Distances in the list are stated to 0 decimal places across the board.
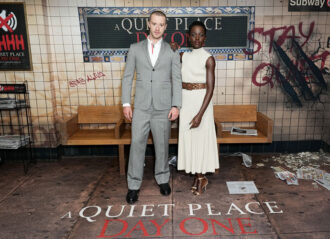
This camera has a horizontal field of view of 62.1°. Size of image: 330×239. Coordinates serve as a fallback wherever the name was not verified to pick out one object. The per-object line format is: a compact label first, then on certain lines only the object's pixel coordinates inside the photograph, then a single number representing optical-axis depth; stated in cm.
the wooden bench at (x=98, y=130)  365
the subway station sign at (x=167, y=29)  392
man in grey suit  276
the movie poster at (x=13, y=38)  376
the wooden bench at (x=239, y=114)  409
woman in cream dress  277
